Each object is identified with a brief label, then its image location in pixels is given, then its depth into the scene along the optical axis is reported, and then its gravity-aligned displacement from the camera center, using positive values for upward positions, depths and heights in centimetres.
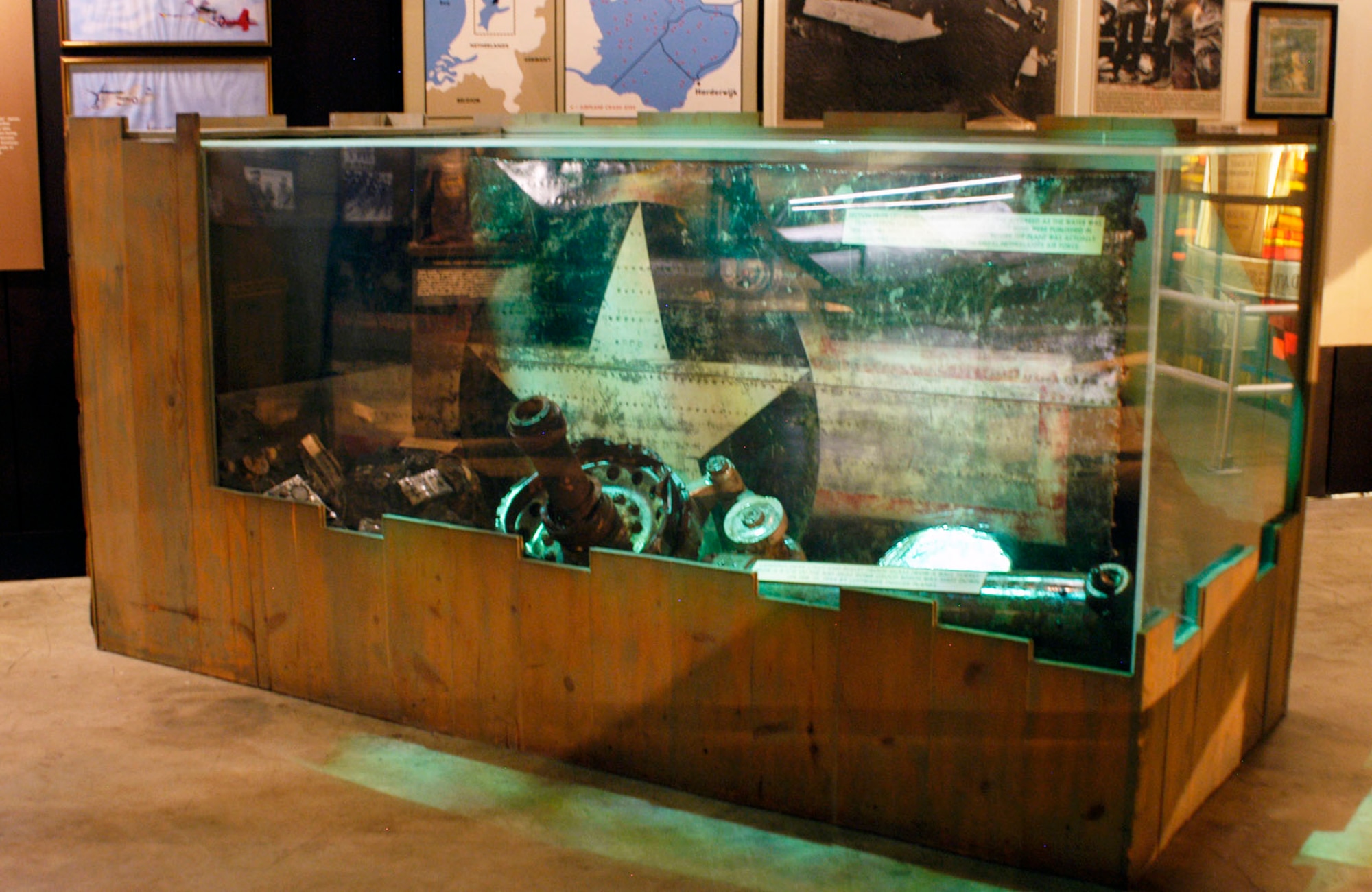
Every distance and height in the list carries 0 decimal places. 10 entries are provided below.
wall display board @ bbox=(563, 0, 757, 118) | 443 +74
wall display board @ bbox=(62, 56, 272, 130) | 423 +58
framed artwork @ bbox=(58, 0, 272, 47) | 420 +80
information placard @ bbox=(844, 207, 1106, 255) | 218 +7
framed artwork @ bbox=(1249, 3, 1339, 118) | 505 +86
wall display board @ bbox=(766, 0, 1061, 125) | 449 +76
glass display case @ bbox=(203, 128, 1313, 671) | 222 -17
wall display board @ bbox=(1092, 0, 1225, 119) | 471 +81
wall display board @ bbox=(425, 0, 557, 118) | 440 +73
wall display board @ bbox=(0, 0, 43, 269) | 413 +39
